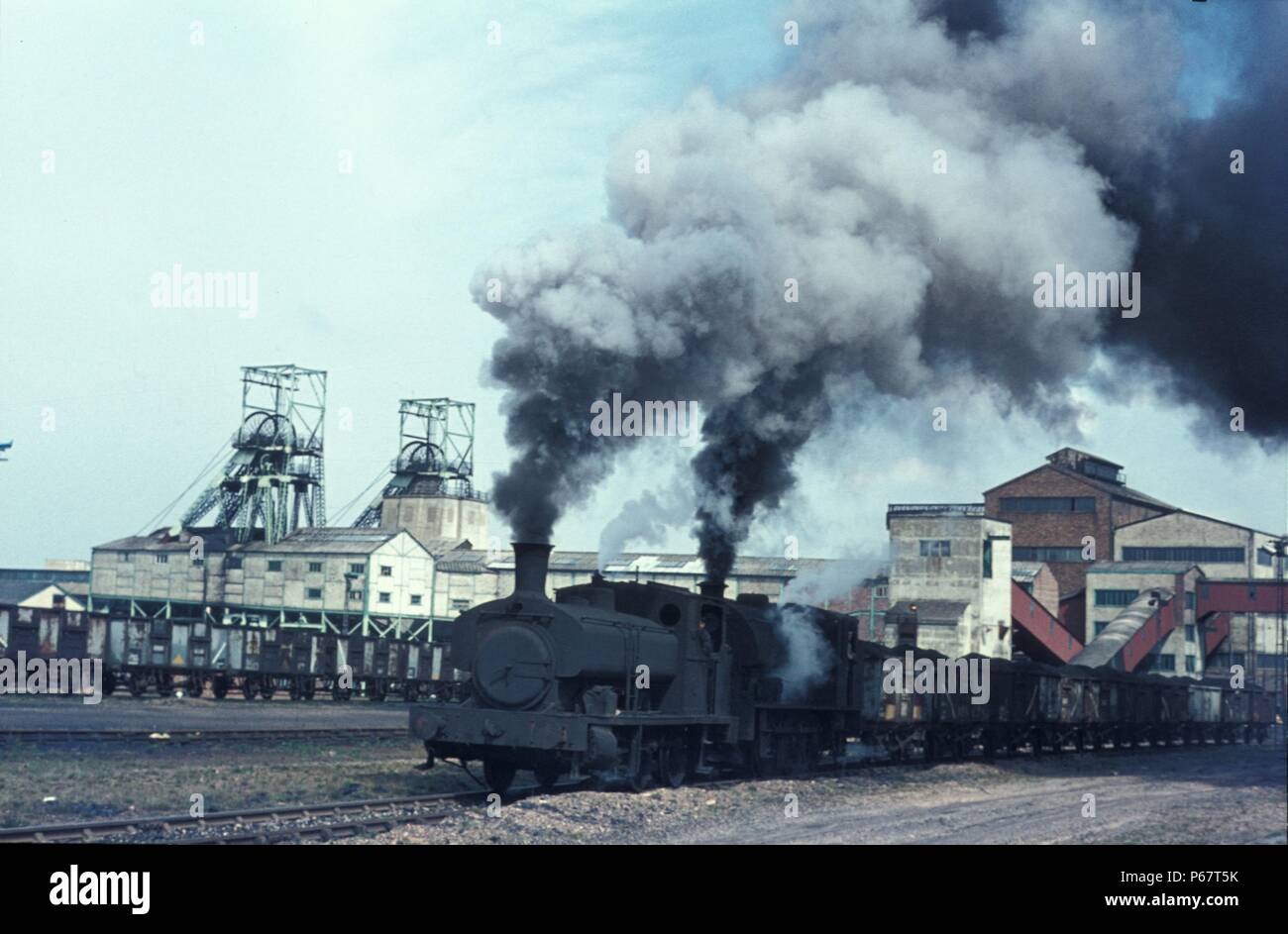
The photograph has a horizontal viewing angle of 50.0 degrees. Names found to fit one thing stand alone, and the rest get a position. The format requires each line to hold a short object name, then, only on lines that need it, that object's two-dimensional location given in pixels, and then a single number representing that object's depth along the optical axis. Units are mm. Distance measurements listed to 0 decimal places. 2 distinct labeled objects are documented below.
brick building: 69938
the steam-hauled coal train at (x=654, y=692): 17516
